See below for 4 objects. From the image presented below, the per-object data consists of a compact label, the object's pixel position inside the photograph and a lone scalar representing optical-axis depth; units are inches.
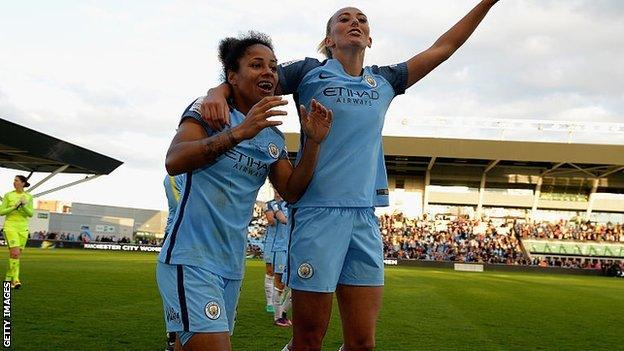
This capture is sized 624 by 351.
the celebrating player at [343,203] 145.9
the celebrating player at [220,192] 115.8
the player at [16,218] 467.8
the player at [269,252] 409.1
